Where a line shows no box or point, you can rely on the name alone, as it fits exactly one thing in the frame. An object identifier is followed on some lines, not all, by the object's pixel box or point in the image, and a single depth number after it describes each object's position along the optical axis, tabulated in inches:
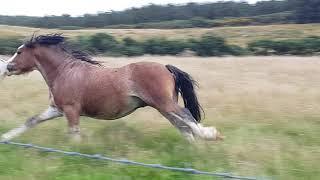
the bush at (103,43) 1725.6
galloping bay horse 357.1
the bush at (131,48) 1695.4
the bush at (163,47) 1809.8
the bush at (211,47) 1764.6
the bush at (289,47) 1747.0
